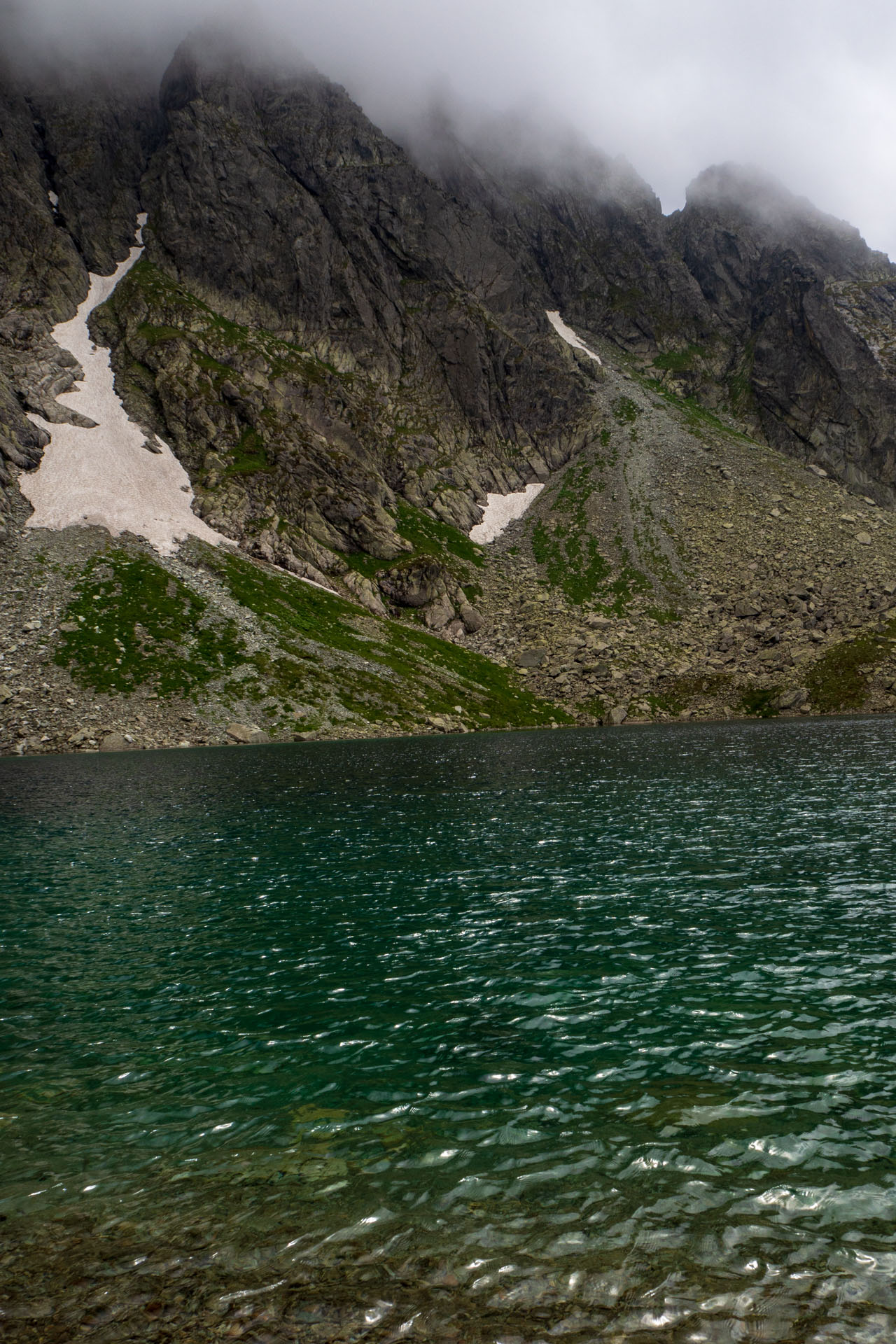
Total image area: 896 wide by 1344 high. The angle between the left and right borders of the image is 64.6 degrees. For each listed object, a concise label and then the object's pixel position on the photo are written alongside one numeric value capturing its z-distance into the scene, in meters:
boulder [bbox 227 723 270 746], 97.69
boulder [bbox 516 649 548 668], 148.56
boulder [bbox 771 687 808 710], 124.88
